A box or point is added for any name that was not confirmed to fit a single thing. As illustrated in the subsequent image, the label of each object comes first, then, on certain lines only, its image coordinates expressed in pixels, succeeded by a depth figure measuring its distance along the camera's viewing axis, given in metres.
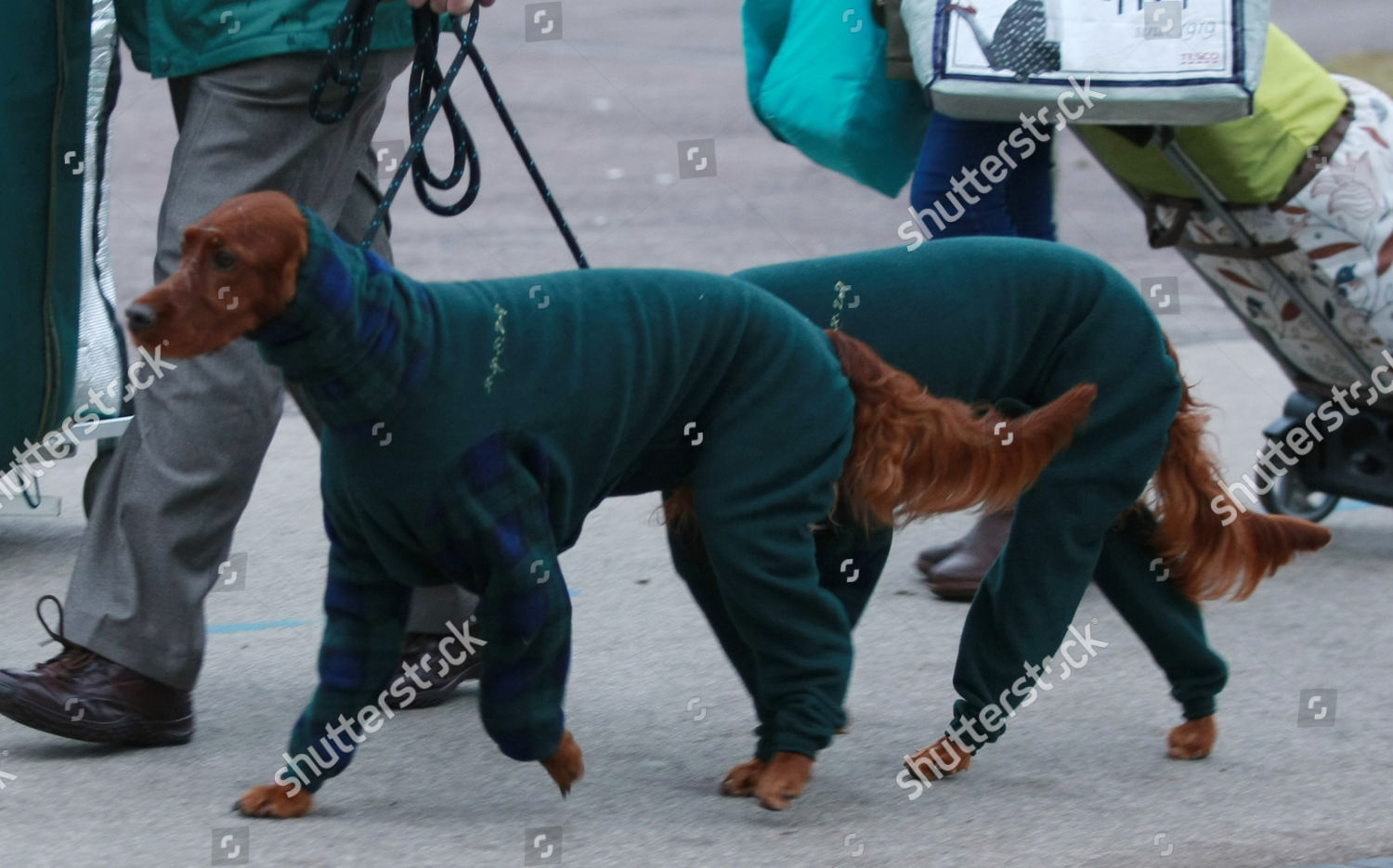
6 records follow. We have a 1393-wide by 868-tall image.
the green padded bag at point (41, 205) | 6.95
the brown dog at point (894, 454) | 5.77
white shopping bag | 7.36
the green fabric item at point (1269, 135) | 8.37
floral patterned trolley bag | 7.37
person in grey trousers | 6.34
